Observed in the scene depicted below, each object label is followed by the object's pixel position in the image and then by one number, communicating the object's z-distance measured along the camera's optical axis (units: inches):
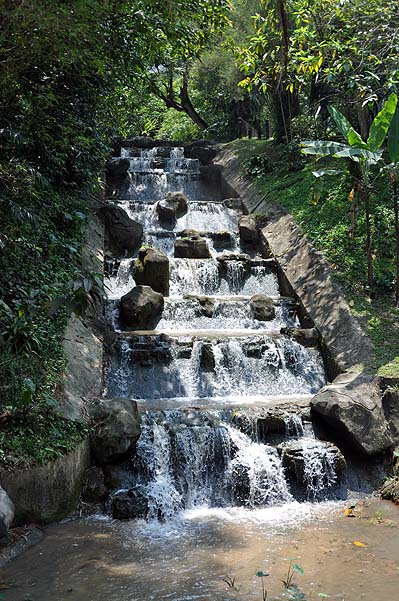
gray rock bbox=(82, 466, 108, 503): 303.1
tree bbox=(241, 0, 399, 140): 446.9
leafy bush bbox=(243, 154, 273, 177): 802.8
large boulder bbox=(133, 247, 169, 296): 532.7
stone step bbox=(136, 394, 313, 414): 374.9
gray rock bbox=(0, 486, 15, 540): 221.6
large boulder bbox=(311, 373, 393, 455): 344.2
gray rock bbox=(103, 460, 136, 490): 316.2
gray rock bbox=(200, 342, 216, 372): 431.5
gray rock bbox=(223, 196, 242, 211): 764.0
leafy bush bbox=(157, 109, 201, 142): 1284.4
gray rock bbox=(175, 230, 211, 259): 597.3
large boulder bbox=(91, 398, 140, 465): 318.7
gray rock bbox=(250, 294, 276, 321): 501.7
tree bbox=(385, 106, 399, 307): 418.6
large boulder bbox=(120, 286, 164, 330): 483.5
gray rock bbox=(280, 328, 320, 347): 461.1
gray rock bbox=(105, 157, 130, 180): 824.3
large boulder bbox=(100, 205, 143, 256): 616.1
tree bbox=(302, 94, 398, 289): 412.5
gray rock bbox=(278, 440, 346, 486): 327.8
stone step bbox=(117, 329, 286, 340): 450.6
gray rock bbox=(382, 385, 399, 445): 359.9
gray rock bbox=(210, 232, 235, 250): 655.8
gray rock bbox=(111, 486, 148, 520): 290.0
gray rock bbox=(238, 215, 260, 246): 658.2
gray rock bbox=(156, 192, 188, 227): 716.0
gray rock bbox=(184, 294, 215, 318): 497.7
